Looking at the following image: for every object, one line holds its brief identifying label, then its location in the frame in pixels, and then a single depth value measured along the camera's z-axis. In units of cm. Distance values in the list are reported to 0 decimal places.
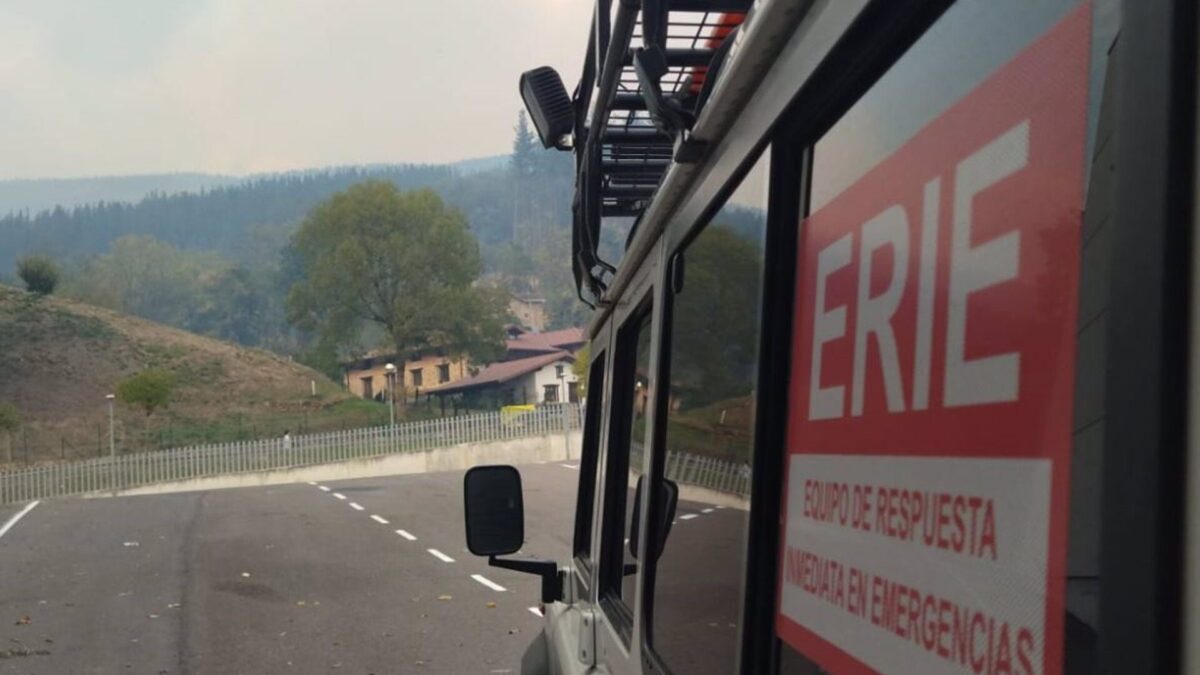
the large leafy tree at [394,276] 9869
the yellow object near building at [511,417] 5022
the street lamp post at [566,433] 4862
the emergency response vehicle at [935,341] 77
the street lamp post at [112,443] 6162
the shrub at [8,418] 6297
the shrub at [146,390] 6619
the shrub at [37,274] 8600
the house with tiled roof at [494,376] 9206
